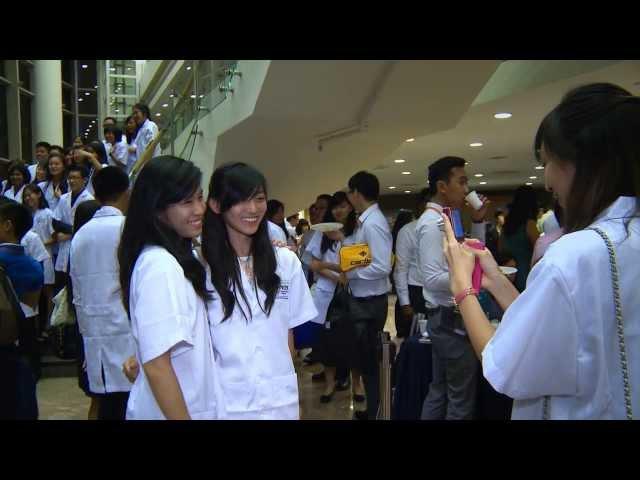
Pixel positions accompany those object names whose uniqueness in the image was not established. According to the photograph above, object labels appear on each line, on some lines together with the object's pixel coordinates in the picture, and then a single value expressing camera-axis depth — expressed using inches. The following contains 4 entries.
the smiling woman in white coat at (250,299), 63.9
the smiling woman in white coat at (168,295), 56.3
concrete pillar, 470.9
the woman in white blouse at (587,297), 38.9
